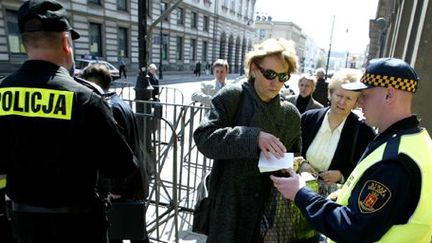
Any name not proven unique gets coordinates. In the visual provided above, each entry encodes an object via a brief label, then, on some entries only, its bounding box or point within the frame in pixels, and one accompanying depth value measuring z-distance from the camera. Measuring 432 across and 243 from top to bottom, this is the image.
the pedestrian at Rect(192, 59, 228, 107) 6.09
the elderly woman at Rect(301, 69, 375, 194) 2.79
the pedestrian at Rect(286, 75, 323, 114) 4.84
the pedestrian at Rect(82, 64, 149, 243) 2.45
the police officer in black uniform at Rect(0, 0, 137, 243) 1.74
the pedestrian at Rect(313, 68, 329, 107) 7.20
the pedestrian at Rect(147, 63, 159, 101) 9.64
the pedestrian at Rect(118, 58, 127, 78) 26.20
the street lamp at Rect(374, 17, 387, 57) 16.27
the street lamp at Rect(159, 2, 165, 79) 29.17
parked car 20.05
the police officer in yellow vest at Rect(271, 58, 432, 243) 1.38
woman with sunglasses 2.12
